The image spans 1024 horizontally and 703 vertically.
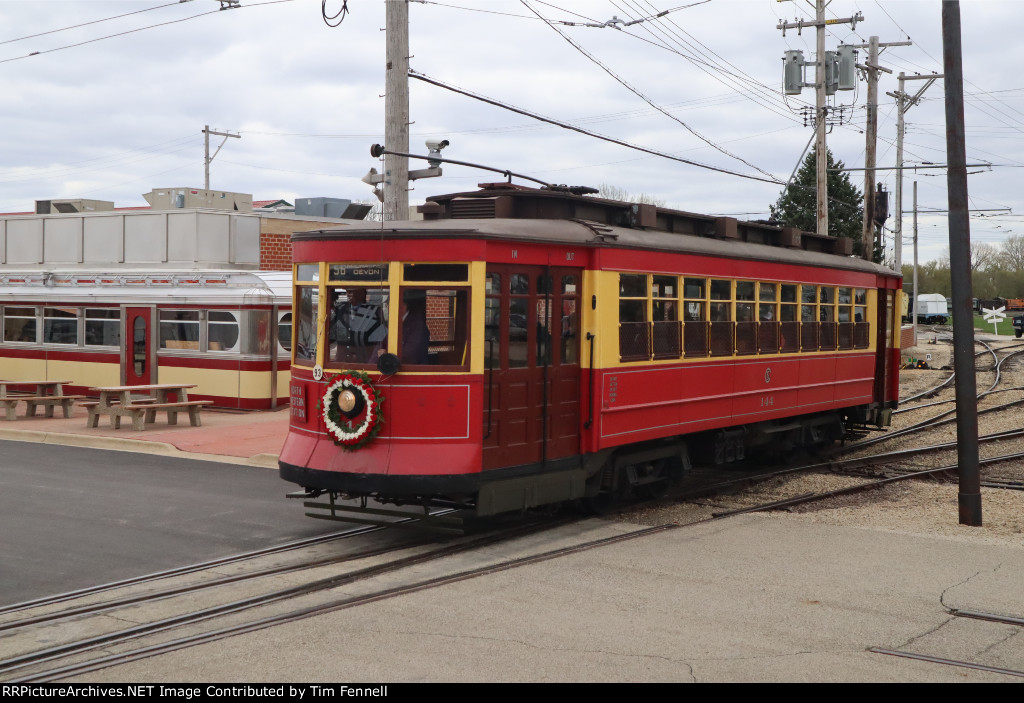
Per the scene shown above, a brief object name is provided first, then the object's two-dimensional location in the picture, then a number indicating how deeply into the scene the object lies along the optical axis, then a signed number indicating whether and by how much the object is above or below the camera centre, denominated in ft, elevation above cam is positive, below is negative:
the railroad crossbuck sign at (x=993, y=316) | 194.68 +5.38
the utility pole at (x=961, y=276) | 35.47 +2.24
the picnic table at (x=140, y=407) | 59.11 -3.75
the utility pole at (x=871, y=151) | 92.22 +17.16
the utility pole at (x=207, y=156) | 197.20 +33.52
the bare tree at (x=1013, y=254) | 363.29 +30.37
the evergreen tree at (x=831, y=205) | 155.94 +20.23
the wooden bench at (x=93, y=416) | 60.18 -4.27
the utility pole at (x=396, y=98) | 44.57 +9.94
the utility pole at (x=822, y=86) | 86.17 +21.36
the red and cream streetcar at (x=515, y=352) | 29.50 -0.33
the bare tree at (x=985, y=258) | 361.69 +29.35
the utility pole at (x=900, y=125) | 135.62 +28.08
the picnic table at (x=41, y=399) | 64.49 -3.61
